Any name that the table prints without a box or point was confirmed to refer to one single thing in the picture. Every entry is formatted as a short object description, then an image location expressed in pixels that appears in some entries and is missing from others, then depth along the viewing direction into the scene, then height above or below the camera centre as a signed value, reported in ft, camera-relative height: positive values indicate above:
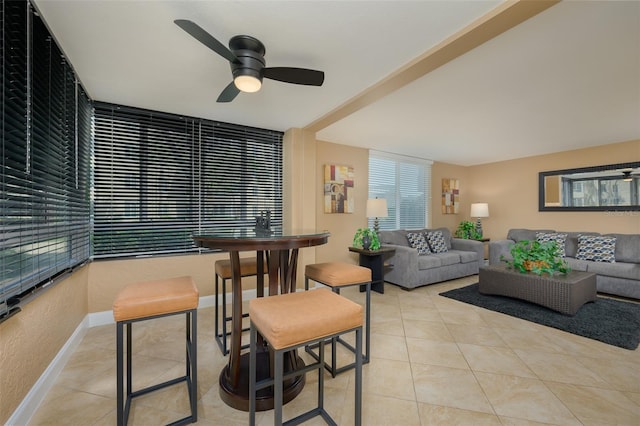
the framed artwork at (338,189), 14.56 +1.46
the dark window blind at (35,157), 4.42 +1.21
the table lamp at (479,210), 18.39 +0.29
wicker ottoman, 9.84 -2.88
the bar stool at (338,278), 6.56 -1.60
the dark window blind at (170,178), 9.48 +1.47
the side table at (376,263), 12.84 -2.35
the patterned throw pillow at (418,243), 15.26 -1.60
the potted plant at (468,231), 18.74 -1.16
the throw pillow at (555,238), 14.80 -1.33
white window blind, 16.81 +1.84
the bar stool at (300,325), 3.73 -1.62
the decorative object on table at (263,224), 6.56 -0.21
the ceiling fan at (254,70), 5.82 +3.16
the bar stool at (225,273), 7.43 -1.63
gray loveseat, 13.35 -2.51
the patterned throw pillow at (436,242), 15.89 -1.63
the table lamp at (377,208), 13.84 +0.36
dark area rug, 8.36 -3.71
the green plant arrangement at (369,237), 13.31 -1.14
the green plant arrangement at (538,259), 10.88 -1.83
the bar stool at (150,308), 4.44 -1.59
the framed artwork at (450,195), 20.04 +1.46
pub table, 4.87 -1.51
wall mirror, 13.93 +1.46
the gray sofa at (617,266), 11.78 -2.39
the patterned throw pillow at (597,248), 13.12 -1.70
